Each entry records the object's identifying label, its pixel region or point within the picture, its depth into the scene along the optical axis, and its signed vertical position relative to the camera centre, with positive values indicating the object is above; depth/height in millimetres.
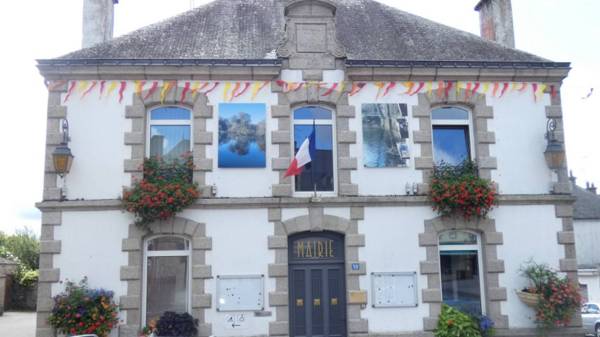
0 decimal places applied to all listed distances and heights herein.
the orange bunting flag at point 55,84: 10453 +3504
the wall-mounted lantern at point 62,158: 9844 +1994
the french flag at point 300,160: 10148 +1972
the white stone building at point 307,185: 10023 +1576
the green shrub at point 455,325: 9891 -1038
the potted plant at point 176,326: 9406 -948
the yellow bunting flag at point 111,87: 10523 +3466
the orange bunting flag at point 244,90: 10727 +3447
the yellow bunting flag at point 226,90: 10680 +3440
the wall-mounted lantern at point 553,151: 10750 +2207
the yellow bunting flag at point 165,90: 10539 +3406
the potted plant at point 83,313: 9273 -717
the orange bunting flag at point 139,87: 10549 +3471
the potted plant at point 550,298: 10094 -579
